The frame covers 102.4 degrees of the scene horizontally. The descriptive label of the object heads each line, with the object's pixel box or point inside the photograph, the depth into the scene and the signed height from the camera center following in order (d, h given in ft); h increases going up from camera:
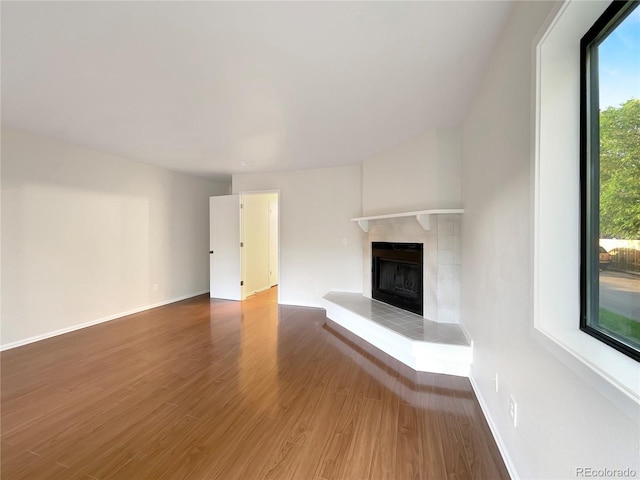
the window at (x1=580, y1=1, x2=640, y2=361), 2.64 +0.70
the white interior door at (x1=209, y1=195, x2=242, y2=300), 16.72 -0.51
